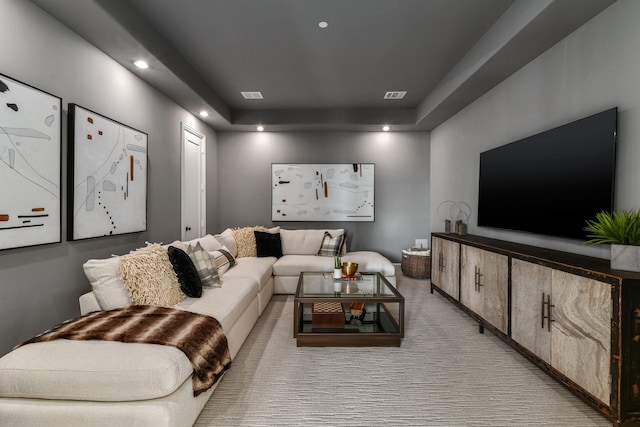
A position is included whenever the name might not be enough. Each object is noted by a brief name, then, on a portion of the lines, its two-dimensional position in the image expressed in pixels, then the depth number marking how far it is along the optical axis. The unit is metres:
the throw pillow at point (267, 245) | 4.54
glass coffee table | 2.57
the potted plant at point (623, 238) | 1.67
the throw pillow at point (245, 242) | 4.47
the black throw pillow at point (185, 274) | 2.47
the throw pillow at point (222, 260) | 3.26
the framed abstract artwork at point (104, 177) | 2.27
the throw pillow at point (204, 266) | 2.71
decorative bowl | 3.24
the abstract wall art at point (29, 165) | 1.80
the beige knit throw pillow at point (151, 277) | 2.10
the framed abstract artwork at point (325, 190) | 5.43
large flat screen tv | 2.07
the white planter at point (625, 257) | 1.66
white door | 4.14
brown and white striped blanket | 1.62
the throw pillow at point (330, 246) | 4.67
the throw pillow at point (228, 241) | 4.08
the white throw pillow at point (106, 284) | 2.00
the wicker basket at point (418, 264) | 4.83
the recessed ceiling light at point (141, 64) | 2.81
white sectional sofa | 1.38
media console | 1.54
